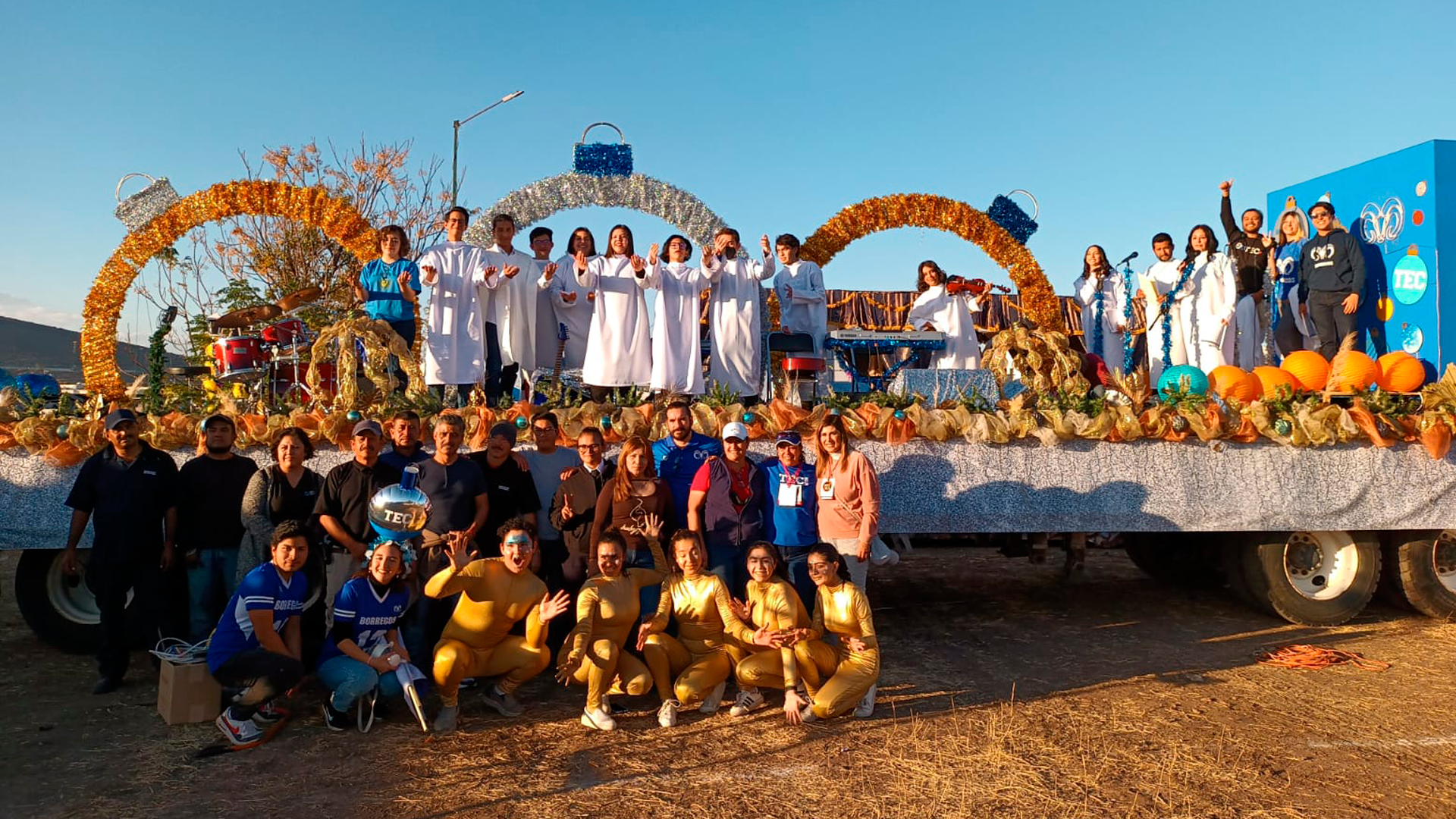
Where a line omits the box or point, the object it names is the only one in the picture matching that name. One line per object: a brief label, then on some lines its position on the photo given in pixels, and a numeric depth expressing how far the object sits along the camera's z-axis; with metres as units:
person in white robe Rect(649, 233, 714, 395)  8.18
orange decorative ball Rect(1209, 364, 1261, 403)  6.92
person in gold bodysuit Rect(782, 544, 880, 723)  4.58
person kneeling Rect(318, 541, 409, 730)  4.42
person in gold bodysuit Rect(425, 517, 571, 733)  4.52
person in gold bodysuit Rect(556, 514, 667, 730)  4.53
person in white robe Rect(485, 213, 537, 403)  8.22
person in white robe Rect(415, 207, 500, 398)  7.67
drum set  7.57
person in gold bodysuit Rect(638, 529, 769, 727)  4.67
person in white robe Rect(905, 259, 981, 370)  9.59
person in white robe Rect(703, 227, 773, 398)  8.58
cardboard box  4.52
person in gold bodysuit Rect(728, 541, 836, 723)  4.66
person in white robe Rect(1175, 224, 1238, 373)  9.30
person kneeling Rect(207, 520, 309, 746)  4.25
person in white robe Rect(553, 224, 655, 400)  8.13
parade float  5.91
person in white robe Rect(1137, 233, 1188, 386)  9.52
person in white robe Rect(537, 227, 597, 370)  8.48
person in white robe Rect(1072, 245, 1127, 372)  10.12
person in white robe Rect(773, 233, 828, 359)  9.64
